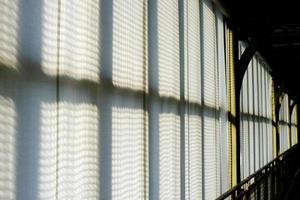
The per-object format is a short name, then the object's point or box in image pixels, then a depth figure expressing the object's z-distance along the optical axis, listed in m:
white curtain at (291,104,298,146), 16.36
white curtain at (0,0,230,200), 1.38
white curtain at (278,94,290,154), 12.15
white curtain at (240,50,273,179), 6.14
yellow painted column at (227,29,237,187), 5.00
